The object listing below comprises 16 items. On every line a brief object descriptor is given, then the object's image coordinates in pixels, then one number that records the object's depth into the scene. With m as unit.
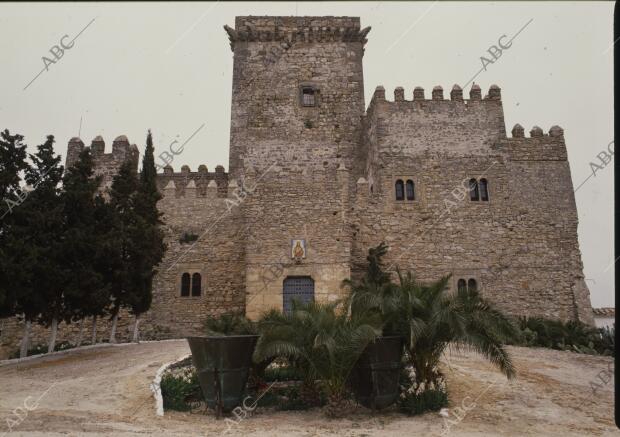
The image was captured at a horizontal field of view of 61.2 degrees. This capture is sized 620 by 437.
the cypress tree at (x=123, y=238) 14.38
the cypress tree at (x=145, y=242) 15.18
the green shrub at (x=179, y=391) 9.42
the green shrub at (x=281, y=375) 10.47
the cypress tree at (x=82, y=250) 13.20
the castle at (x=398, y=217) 16.42
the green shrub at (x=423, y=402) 8.84
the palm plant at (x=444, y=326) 8.84
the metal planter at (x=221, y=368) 9.02
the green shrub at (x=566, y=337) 14.59
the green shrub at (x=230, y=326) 10.72
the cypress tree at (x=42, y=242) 12.47
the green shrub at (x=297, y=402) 9.50
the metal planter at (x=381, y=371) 9.00
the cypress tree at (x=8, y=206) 11.98
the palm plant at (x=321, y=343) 8.62
